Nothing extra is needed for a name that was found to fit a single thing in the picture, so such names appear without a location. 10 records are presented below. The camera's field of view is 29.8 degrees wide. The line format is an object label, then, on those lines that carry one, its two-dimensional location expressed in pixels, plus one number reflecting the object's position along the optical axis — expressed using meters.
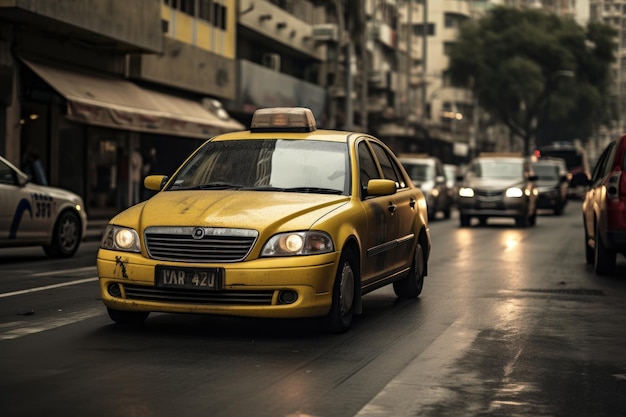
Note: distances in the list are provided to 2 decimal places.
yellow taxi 8.05
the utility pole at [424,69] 62.50
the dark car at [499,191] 29.61
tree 76.12
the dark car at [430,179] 34.38
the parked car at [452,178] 44.13
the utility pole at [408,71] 68.72
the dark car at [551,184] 39.16
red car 13.65
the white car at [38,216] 15.59
